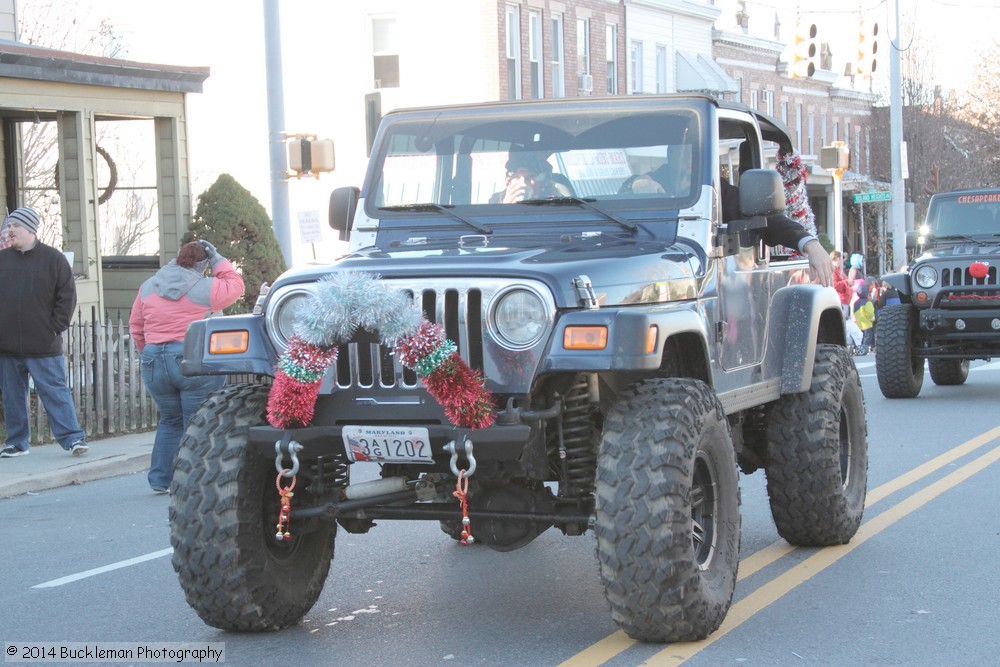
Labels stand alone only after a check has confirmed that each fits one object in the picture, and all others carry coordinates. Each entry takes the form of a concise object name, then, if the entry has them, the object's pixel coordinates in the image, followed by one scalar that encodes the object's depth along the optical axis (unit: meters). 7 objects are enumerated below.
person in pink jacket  10.13
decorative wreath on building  19.17
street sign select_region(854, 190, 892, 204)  29.64
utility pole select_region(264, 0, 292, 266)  16.86
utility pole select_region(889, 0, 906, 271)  29.58
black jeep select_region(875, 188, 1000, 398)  15.07
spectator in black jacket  11.60
